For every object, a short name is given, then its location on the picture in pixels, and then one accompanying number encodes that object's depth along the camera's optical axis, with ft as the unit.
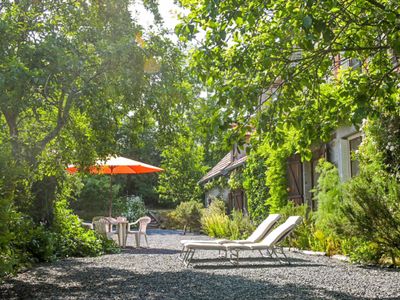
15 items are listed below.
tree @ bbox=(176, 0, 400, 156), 17.15
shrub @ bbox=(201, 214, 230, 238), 56.70
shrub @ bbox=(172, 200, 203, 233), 76.43
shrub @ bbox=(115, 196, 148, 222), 91.71
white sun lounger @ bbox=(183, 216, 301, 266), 30.25
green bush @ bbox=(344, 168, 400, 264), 26.81
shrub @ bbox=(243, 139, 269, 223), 55.26
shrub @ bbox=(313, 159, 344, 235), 35.68
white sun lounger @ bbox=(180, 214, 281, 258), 34.68
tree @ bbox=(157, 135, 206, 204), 103.76
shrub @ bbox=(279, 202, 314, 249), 39.24
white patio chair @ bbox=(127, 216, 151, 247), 44.13
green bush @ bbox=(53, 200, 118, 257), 36.04
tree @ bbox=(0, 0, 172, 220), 21.26
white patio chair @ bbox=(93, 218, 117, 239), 42.09
